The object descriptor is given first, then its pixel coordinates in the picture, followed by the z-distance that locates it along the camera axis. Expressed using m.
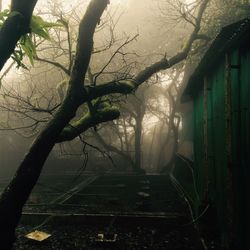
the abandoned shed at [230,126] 5.74
